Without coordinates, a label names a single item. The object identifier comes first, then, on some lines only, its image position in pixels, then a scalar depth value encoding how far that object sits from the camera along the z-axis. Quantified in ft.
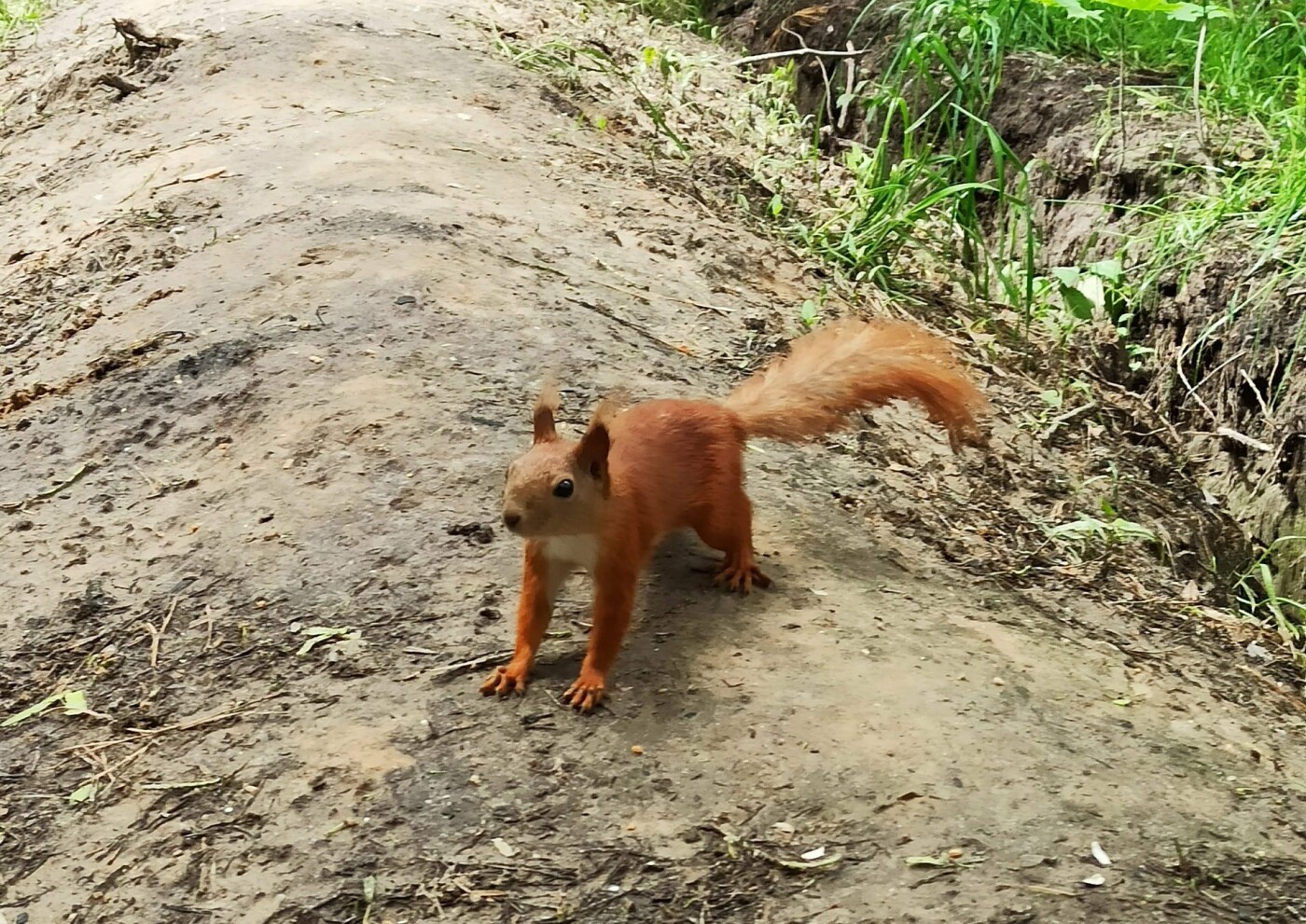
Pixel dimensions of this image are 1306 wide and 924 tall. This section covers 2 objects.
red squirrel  6.03
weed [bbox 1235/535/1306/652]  10.08
